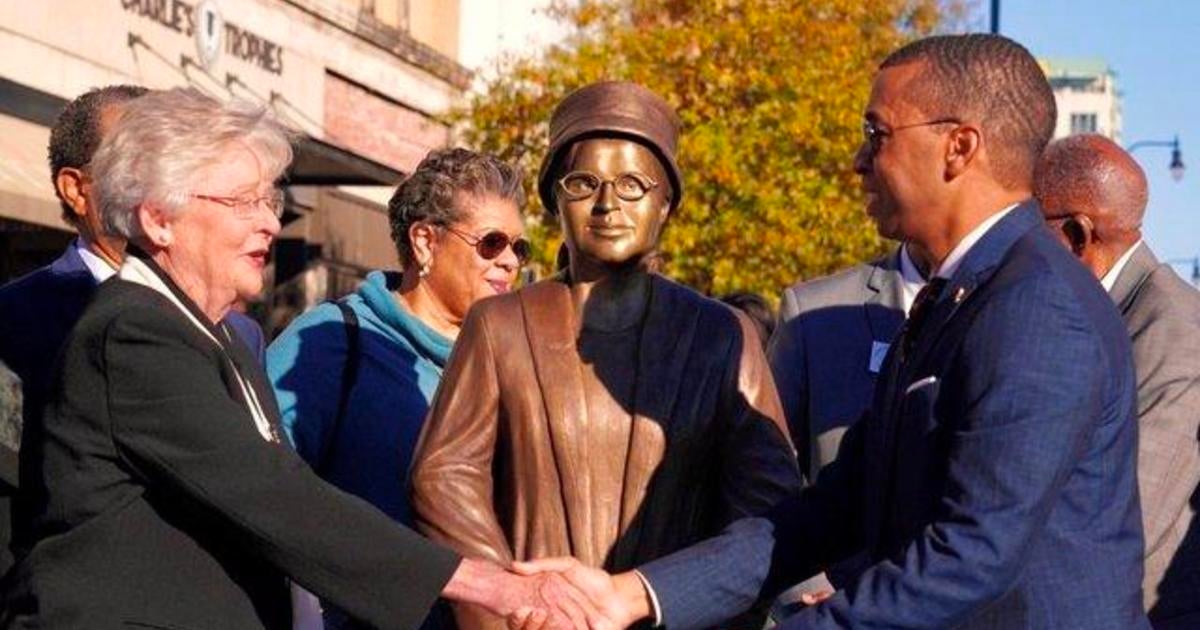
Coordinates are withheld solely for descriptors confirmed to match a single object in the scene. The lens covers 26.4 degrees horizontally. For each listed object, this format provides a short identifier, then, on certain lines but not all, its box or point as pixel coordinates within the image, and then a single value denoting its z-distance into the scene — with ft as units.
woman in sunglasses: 22.22
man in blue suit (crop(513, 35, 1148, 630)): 14.55
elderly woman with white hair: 16.10
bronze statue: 18.31
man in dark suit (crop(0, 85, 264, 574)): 19.26
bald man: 22.39
